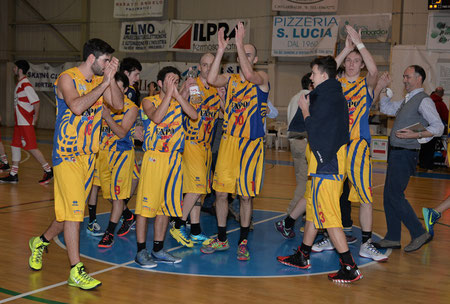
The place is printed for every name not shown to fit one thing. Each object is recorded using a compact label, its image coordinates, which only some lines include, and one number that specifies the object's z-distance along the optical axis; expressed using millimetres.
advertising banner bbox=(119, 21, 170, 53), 21141
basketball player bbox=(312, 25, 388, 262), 5762
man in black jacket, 4828
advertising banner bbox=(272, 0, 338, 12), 17844
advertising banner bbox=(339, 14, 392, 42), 16905
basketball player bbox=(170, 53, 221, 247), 6176
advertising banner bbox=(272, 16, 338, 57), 17516
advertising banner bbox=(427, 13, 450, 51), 15633
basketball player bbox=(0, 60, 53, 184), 10086
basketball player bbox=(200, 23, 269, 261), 5730
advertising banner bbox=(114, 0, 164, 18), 21188
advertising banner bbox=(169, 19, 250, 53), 19547
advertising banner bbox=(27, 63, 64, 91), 23828
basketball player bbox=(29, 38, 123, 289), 4523
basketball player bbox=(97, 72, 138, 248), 5883
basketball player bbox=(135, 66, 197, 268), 5156
